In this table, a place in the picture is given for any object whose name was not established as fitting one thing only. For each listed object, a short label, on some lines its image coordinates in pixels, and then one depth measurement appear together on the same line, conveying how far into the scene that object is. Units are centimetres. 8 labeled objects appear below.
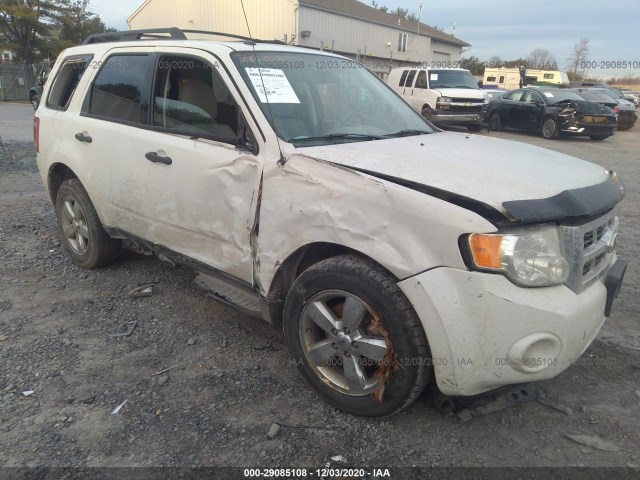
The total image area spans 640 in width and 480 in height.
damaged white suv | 216
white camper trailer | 3644
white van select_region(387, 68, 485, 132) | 1667
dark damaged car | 1575
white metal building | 2934
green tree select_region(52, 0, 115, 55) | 4066
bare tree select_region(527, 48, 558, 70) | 5956
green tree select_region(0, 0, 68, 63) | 3722
